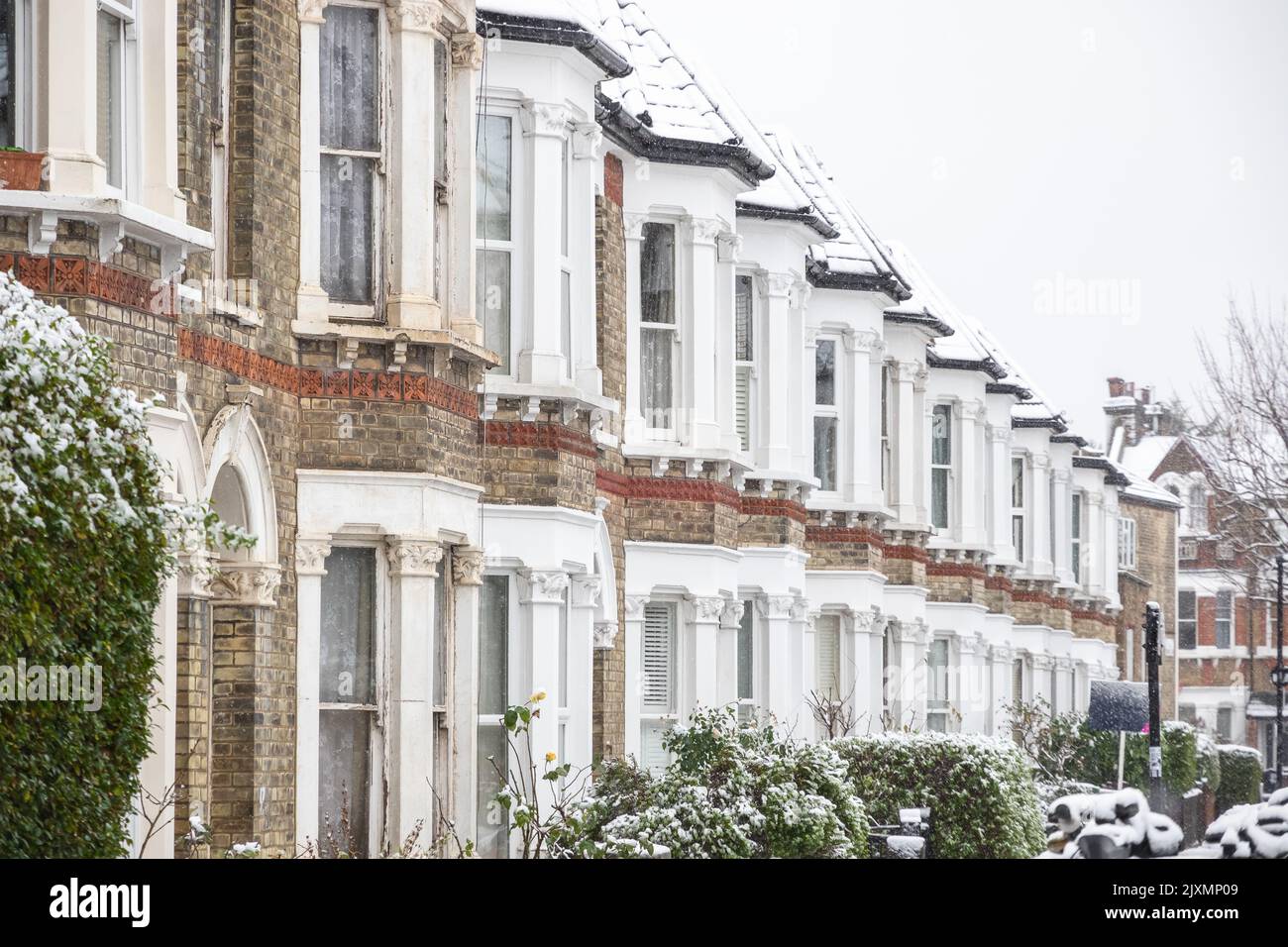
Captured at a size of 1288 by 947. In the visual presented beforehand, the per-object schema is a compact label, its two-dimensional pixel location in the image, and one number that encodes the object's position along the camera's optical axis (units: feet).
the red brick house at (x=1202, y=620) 162.61
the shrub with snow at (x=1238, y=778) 143.64
